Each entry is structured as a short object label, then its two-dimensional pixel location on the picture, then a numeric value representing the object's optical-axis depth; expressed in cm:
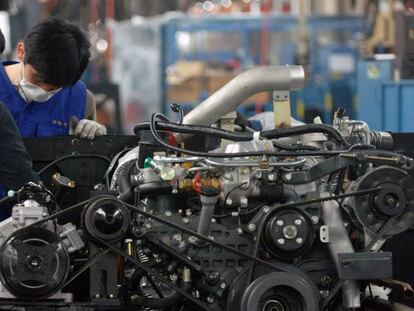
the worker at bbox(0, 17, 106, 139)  708
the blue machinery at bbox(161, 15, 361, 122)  1981
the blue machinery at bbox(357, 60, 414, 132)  1303
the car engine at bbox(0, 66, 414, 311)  585
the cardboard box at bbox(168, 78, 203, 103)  1968
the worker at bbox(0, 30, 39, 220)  630
